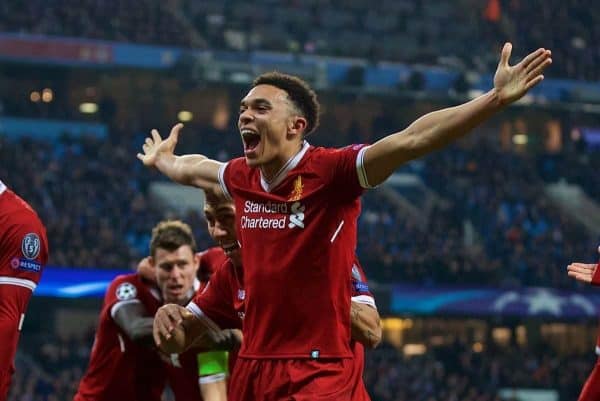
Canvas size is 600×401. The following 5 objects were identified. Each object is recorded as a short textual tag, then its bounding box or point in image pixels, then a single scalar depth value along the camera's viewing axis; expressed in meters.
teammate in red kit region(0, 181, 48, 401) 12.04
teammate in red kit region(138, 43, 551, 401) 10.14
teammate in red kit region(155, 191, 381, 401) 11.25
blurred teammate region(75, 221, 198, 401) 14.44
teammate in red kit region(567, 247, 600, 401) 11.67
